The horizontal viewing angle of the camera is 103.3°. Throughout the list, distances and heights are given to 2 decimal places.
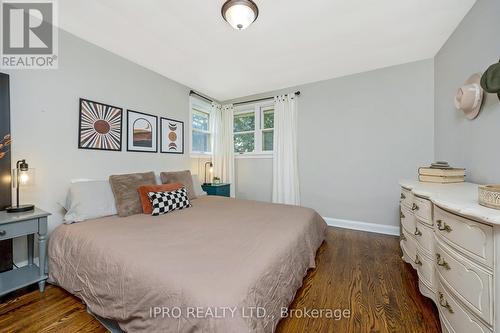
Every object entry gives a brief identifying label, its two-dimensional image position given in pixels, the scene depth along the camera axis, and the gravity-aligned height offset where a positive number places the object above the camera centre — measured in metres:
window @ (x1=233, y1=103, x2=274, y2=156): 3.94 +0.75
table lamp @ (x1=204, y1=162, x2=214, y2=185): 4.09 +0.00
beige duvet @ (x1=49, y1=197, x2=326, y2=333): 0.88 -0.57
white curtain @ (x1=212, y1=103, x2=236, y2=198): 4.15 +0.41
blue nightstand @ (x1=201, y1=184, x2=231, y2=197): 3.67 -0.42
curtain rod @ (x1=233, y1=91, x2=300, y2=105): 3.83 +1.31
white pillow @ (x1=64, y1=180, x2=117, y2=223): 1.85 -0.34
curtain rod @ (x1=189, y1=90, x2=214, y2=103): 3.57 +1.35
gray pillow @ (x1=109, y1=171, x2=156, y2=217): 2.05 -0.29
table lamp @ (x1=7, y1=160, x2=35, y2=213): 1.63 -0.10
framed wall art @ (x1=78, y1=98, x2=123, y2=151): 2.20 +0.49
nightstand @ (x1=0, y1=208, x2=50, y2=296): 1.45 -0.53
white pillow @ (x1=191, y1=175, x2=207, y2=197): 3.15 -0.33
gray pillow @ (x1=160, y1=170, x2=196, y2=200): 2.69 -0.17
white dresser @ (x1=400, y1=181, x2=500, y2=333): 0.80 -0.47
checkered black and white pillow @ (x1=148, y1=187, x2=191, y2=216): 2.09 -0.38
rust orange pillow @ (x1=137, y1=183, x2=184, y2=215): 2.12 -0.27
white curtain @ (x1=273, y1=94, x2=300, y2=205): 3.54 +0.25
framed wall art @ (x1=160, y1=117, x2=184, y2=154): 3.09 +0.50
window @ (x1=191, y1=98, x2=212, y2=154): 3.74 +0.76
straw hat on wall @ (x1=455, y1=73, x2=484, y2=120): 1.59 +0.57
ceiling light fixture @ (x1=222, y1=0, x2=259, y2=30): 1.64 +1.32
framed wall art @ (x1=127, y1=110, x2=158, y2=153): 2.65 +0.49
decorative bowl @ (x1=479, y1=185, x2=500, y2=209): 0.82 -0.14
